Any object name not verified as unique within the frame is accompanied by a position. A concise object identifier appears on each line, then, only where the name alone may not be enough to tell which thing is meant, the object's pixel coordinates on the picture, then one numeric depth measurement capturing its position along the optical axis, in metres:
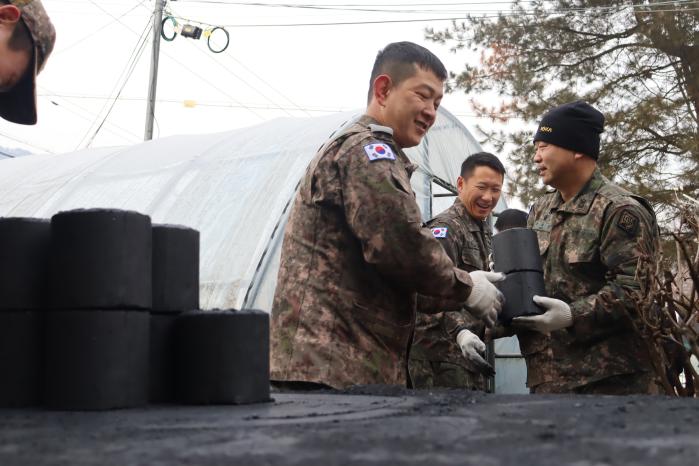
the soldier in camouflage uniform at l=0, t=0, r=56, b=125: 1.99
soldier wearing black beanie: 2.95
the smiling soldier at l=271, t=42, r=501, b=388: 2.26
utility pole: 13.36
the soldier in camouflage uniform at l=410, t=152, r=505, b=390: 3.63
